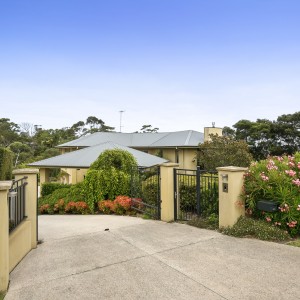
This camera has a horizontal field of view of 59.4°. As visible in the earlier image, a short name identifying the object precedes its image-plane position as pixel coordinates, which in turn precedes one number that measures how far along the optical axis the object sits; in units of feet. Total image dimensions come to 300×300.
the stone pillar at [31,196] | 17.20
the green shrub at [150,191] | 32.53
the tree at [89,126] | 174.20
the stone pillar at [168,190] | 24.62
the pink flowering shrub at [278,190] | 18.42
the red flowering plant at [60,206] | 37.40
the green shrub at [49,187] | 53.26
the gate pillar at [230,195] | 19.98
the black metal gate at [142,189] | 31.60
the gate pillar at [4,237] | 11.54
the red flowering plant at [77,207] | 34.89
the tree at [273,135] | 97.71
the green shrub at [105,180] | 34.99
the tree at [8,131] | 145.96
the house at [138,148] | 60.85
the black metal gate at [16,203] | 14.41
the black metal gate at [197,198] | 22.76
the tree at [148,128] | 182.50
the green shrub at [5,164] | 32.14
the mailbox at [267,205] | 18.57
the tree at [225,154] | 63.21
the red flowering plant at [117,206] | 31.96
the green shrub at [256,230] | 18.07
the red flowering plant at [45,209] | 38.70
